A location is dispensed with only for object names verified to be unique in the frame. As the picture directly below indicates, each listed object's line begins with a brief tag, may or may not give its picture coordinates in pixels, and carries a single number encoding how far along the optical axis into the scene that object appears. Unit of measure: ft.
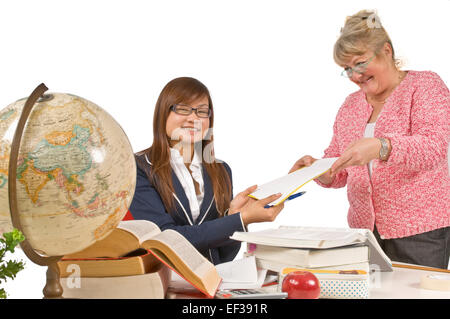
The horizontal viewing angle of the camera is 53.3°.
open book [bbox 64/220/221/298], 4.01
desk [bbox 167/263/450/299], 4.38
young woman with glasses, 6.75
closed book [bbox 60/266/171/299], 4.12
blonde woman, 7.02
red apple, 4.02
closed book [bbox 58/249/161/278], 4.11
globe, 3.57
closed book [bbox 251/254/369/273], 4.59
